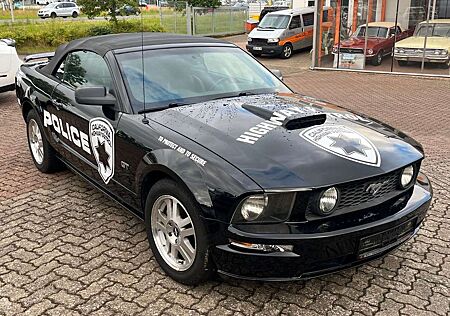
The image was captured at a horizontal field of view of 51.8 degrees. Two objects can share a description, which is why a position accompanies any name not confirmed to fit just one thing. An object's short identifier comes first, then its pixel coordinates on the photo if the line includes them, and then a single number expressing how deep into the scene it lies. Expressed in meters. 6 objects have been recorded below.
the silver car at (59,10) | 42.12
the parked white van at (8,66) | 8.76
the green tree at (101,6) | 21.34
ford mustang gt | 2.60
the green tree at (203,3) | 27.85
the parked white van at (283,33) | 18.80
